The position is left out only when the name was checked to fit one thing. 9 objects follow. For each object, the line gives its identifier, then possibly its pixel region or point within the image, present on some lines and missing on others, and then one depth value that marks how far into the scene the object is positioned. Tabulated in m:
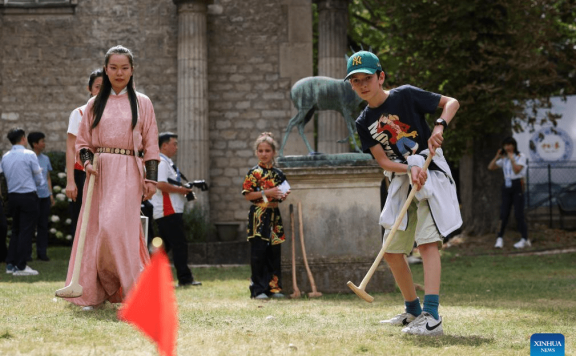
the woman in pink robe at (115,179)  7.24
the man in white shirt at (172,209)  11.05
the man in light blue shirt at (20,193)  12.98
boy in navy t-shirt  6.11
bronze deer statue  10.16
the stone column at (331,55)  18.02
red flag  4.10
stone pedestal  9.90
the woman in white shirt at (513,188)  17.12
